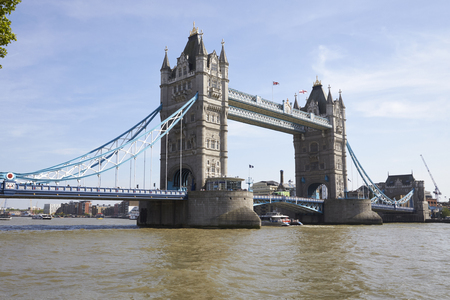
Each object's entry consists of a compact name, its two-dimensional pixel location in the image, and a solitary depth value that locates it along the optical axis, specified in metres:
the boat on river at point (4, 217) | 159.25
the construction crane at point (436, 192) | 165.84
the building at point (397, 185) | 123.81
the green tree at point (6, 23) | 15.08
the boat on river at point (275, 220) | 69.19
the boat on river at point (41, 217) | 154.30
